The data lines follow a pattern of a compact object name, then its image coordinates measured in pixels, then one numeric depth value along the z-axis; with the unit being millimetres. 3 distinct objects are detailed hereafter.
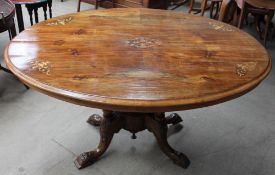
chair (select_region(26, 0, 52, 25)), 2617
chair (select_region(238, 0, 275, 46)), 3291
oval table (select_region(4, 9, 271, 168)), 1055
